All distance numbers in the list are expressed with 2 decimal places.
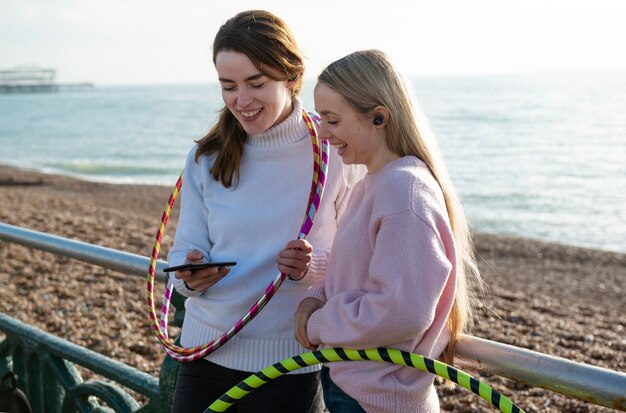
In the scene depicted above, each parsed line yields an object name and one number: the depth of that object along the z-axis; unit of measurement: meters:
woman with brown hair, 2.59
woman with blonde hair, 2.00
